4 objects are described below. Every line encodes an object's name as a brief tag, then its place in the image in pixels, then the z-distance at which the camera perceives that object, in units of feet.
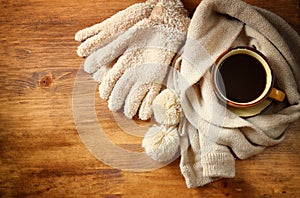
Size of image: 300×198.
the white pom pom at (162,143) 2.96
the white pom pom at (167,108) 2.98
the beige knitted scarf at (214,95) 2.90
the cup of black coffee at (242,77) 2.79
